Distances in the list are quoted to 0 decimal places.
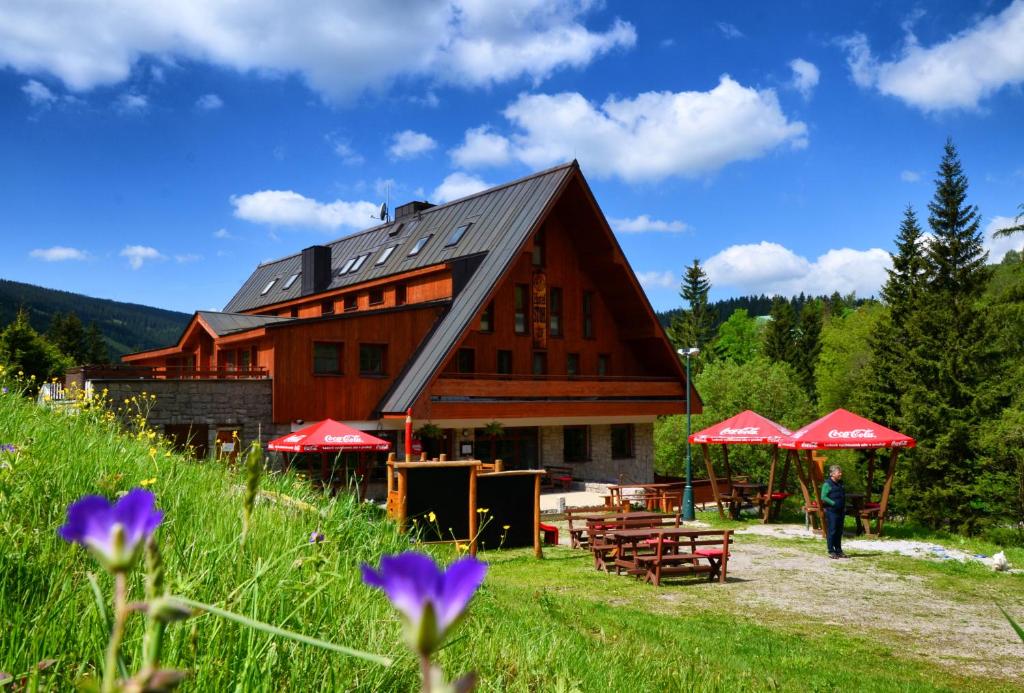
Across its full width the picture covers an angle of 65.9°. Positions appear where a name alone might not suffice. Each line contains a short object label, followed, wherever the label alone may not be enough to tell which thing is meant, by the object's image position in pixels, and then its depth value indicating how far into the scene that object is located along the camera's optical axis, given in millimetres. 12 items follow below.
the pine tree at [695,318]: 82625
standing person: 16094
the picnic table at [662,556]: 13385
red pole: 22522
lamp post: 23078
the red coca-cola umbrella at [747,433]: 21625
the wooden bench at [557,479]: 30250
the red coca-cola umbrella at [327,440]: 18578
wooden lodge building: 25391
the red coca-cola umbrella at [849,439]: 19109
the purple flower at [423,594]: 648
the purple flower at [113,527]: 803
